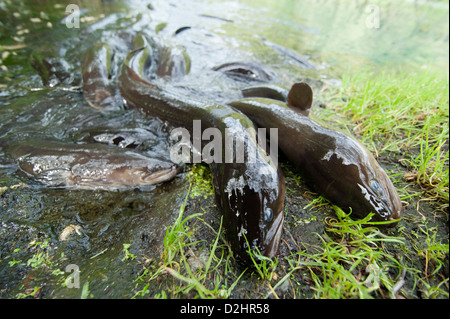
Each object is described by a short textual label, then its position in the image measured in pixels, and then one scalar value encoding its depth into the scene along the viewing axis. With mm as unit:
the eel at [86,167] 578
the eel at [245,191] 470
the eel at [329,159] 505
